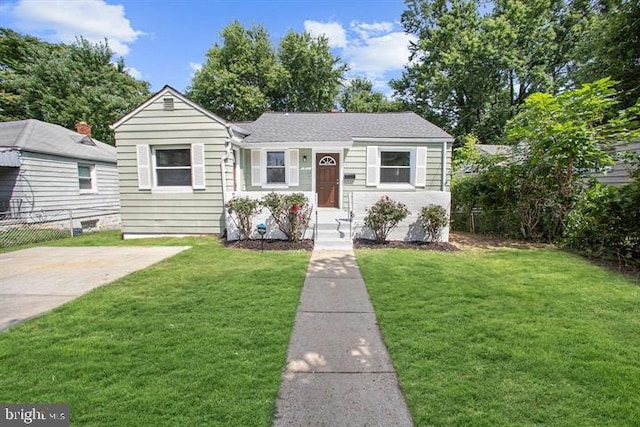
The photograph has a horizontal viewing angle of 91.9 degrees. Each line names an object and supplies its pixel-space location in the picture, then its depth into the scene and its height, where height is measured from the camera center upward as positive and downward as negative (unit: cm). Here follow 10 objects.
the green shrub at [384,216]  758 -63
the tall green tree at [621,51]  1027 +487
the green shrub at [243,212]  777 -54
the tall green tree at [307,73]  2398 +937
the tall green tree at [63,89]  2086 +703
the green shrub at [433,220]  762 -73
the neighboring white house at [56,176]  1102 +58
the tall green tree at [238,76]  2317 +885
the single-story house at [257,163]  843 +85
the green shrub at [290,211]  771 -52
